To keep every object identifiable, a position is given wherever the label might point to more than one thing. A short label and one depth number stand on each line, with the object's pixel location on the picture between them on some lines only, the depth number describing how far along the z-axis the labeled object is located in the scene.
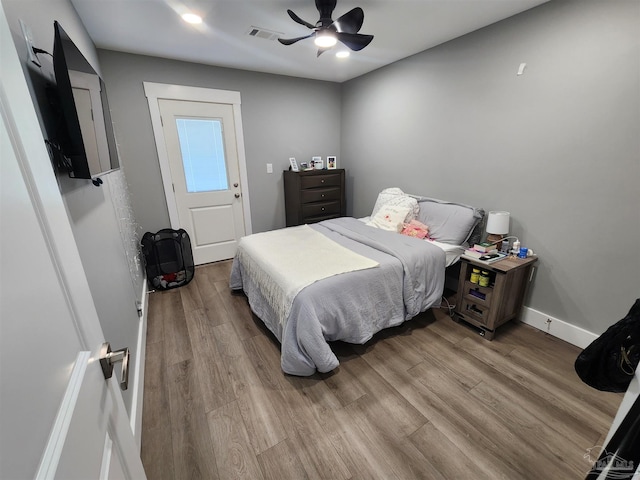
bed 1.81
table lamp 2.33
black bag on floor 0.79
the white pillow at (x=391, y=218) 2.93
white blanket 1.91
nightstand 2.12
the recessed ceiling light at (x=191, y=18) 2.11
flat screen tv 0.96
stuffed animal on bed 2.79
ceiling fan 1.90
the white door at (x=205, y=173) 3.29
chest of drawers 3.81
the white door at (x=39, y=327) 0.38
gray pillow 2.57
